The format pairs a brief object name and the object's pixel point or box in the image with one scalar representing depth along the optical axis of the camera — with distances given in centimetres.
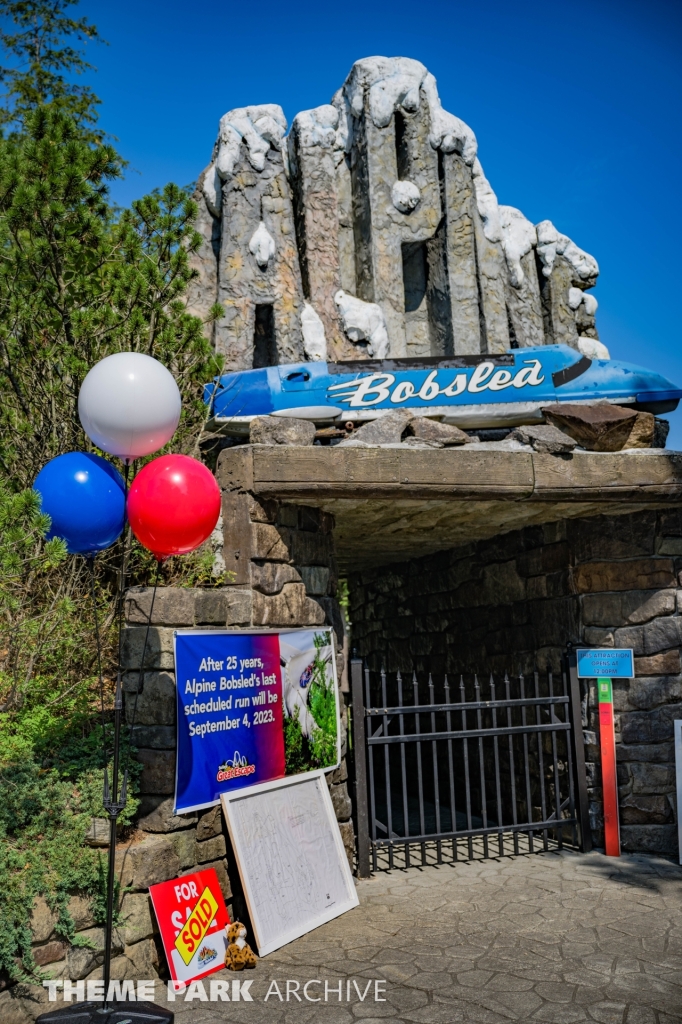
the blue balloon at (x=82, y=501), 318
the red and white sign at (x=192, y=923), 358
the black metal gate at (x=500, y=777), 531
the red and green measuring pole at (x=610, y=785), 548
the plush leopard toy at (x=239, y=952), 374
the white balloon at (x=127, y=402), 321
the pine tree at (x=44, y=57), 1036
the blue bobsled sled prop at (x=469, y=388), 648
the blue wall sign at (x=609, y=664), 561
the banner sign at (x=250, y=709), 401
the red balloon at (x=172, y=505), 325
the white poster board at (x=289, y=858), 402
